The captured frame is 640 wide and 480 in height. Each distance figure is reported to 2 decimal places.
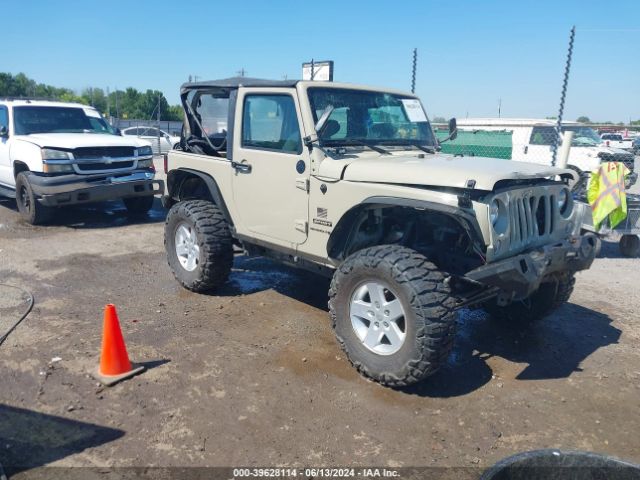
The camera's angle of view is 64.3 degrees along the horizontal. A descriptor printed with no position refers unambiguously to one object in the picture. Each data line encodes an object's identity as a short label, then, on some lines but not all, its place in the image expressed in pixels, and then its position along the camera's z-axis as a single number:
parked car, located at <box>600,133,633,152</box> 25.64
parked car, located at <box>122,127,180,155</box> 22.94
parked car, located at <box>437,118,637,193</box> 12.60
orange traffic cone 3.69
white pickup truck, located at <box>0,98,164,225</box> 8.01
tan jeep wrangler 3.44
